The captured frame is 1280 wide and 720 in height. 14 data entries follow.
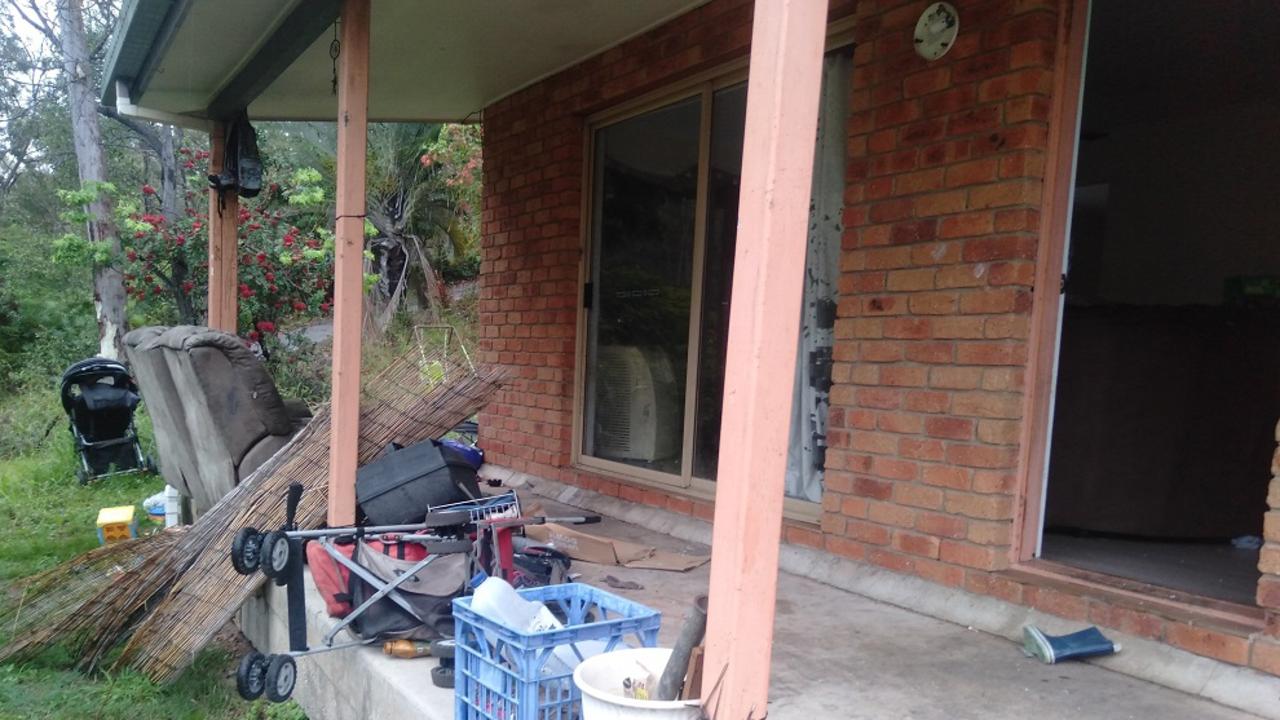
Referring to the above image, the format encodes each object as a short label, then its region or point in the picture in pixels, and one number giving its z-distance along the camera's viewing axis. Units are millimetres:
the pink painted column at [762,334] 1608
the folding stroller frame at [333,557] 2816
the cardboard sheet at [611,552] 3732
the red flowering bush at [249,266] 9820
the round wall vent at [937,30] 3059
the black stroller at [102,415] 8039
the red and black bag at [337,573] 2971
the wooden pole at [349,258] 3463
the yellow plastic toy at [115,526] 5406
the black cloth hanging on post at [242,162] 5898
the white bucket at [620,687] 1641
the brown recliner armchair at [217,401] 4219
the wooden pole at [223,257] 6172
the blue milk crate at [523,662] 1948
